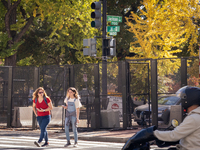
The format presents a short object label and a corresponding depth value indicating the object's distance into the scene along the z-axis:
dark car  14.53
